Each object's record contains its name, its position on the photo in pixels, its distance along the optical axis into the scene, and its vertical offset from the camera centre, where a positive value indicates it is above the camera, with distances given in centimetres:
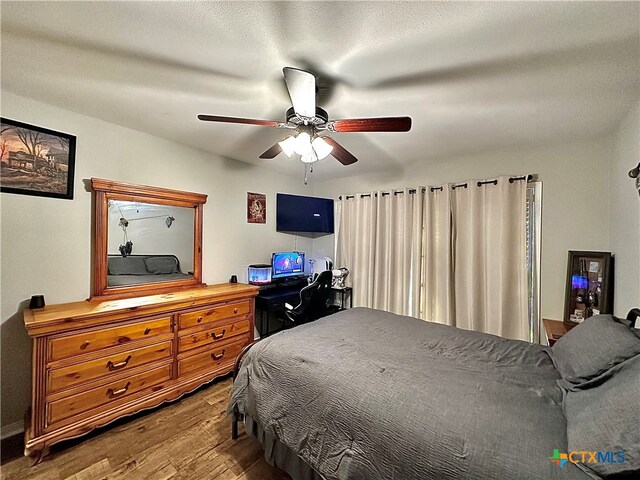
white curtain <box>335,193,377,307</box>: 374 -4
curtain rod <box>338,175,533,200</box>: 268 +66
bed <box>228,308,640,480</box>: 90 -72
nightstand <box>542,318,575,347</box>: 205 -74
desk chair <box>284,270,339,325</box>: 303 -77
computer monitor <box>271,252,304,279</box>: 367 -37
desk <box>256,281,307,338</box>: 316 -76
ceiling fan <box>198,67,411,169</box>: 137 +77
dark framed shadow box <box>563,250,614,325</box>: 217 -36
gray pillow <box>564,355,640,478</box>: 78 -62
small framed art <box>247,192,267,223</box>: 350 +43
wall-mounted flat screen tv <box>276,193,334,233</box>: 382 +40
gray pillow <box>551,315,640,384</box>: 120 -54
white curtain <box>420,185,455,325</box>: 307 -21
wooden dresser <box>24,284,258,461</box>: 166 -92
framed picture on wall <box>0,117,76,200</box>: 182 +57
